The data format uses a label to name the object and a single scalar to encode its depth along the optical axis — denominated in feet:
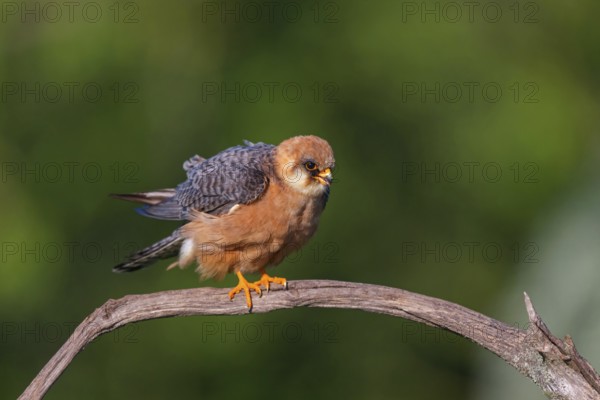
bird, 34.47
